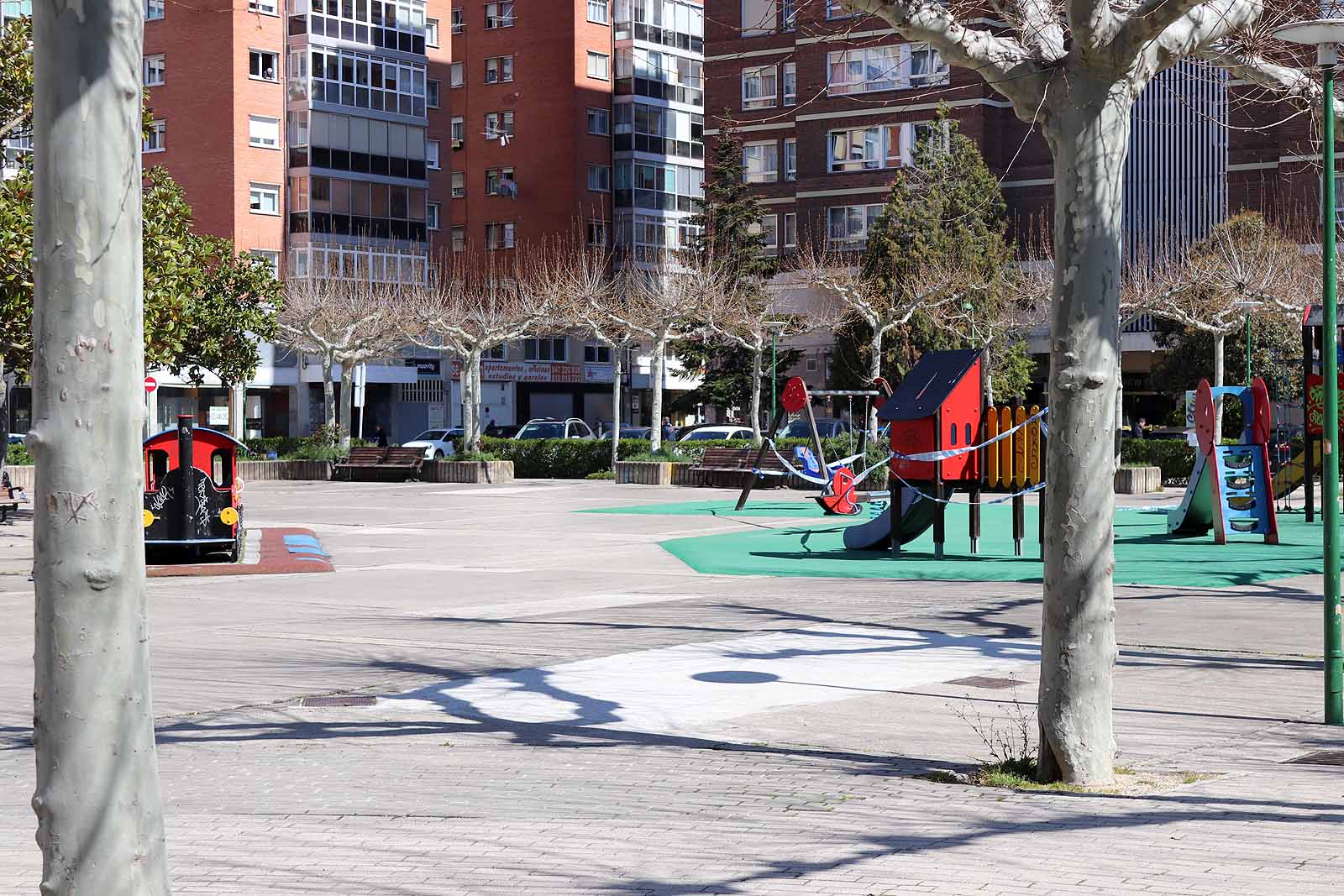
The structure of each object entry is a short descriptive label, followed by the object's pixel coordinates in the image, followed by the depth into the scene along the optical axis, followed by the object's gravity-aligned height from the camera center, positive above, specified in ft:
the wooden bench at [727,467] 138.72 -4.12
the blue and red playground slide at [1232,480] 75.41 -2.80
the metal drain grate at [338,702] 34.76 -5.84
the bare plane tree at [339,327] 178.70 +9.56
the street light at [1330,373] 30.25 +0.83
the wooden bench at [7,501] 97.97 -5.12
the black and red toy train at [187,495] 68.18 -3.15
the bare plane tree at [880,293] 161.17 +12.35
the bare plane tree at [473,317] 169.58 +10.45
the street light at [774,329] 160.16 +9.17
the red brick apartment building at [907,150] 207.62 +34.25
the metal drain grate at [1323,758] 27.40 -5.50
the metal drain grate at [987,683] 36.48 -5.72
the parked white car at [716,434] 164.60 -1.63
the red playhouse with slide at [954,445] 69.05 -1.11
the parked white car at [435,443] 189.57 -3.02
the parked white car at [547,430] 184.75 -1.42
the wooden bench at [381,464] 161.99 -4.60
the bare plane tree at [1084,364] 25.41 +0.80
